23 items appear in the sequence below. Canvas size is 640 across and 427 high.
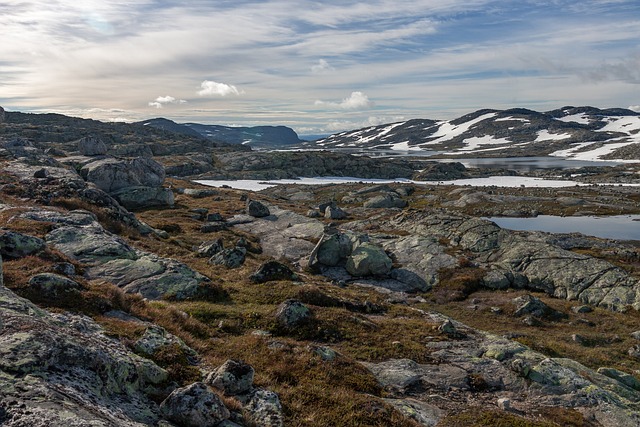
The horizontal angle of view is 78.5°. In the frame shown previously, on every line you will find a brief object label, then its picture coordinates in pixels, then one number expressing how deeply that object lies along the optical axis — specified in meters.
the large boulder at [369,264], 49.00
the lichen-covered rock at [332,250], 50.59
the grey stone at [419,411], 13.64
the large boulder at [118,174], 70.00
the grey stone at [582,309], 40.94
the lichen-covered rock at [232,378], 11.91
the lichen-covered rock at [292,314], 20.83
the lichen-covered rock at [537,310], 39.25
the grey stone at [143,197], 68.50
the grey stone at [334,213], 91.59
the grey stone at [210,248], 40.91
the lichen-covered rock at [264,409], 11.30
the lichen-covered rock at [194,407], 9.51
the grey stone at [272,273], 30.02
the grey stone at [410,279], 47.16
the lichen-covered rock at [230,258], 37.69
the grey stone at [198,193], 97.54
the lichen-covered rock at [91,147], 87.44
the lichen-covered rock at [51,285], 15.98
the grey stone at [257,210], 73.81
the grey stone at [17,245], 20.77
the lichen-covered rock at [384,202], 117.06
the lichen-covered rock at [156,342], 13.05
